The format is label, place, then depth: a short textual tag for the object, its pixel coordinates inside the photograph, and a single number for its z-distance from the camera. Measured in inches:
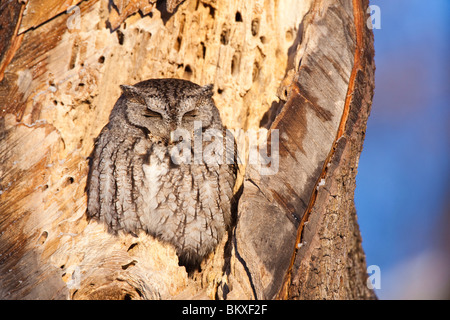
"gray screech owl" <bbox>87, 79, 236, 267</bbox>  68.4
